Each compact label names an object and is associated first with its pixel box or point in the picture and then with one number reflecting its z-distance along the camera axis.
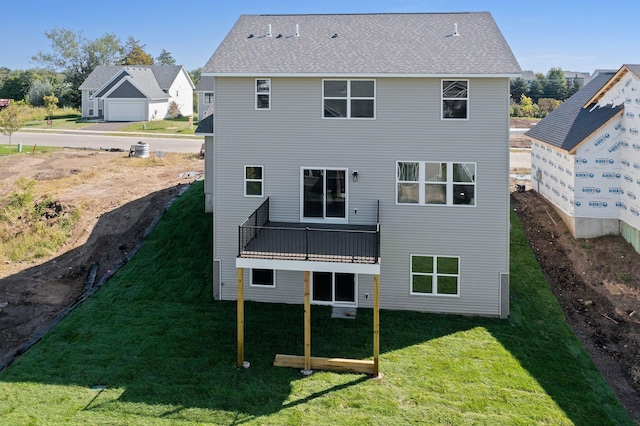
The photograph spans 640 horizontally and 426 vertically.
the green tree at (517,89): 66.28
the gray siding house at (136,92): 54.56
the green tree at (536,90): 65.81
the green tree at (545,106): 56.88
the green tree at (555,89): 65.12
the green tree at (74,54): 75.06
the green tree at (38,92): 67.62
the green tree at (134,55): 81.81
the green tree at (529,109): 56.62
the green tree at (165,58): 110.19
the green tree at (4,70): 112.79
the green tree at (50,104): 57.36
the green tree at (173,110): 60.69
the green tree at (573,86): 65.56
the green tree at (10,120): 38.69
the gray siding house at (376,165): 15.58
